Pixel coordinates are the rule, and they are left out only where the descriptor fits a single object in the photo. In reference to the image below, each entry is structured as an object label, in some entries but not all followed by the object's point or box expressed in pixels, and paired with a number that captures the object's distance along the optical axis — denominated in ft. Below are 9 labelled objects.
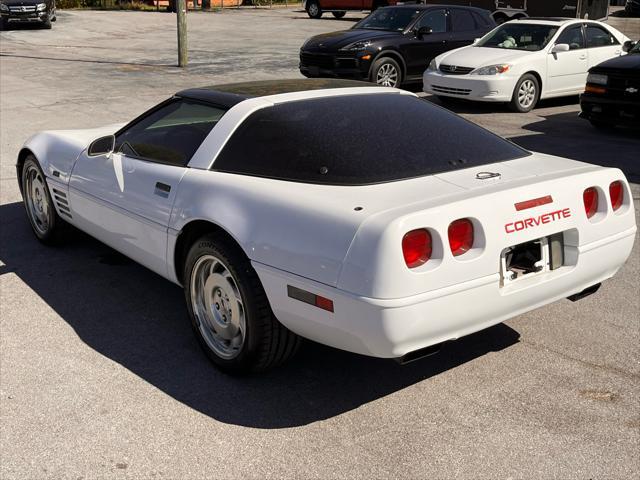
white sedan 41.45
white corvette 11.27
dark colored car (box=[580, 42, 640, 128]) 34.12
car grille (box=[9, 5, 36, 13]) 85.48
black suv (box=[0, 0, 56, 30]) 85.51
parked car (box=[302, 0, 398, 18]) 108.68
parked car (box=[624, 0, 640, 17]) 117.91
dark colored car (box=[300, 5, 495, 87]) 47.06
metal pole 59.72
